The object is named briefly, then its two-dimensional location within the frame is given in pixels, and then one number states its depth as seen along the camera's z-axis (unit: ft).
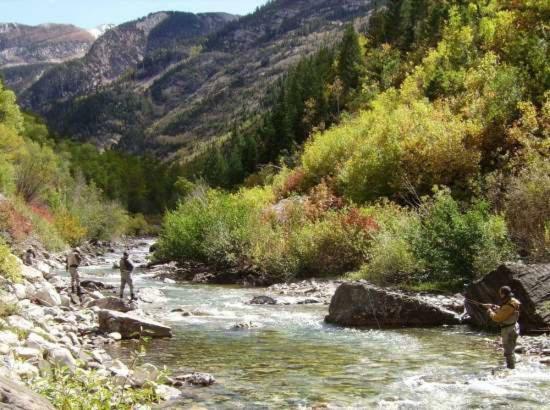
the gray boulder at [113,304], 76.64
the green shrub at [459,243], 81.25
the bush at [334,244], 112.16
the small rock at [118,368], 45.37
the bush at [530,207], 86.12
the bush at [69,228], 201.57
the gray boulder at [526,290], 60.75
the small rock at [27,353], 41.52
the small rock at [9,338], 44.78
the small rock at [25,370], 36.18
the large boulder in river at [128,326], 64.23
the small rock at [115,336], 62.13
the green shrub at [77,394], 28.09
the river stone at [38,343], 45.91
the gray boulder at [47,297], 74.95
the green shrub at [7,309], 55.31
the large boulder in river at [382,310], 70.38
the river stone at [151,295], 95.71
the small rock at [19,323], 51.55
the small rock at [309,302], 91.72
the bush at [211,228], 137.69
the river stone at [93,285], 105.81
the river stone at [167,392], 42.76
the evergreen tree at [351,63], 273.52
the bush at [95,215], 239.50
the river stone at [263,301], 92.12
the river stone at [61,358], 42.65
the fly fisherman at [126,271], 89.30
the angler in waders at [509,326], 48.60
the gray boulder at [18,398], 23.34
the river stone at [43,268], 115.65
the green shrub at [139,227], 343.87
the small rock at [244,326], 71.74
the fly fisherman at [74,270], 90.84
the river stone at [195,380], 46.81
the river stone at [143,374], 43.62
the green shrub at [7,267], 76.28
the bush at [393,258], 91.66
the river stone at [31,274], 99.04
